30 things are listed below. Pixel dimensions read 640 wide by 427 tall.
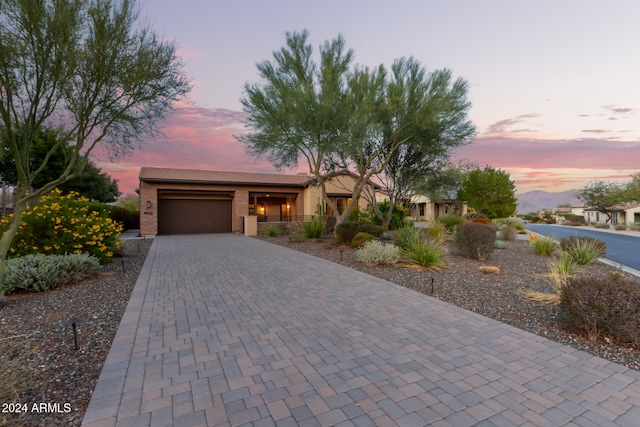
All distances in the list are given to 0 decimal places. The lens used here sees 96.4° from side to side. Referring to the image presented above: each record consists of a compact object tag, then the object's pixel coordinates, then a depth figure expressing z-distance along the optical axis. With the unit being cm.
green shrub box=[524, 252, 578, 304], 505
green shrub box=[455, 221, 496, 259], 924
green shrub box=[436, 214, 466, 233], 1728
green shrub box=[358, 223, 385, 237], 1256
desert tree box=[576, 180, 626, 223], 3578
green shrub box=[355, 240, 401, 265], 845
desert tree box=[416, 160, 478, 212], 1601
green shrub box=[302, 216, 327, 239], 1548
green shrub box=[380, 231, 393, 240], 1289
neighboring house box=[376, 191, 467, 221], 3900
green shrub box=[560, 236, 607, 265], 895
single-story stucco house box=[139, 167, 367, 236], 1842
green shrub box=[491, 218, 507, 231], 2004
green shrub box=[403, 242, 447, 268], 801
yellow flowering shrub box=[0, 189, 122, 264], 713
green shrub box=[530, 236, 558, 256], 1052
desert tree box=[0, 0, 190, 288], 527
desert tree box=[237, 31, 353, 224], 1138
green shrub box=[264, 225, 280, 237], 1812
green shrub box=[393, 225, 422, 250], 915
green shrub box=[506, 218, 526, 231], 2352
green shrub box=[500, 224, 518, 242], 1512
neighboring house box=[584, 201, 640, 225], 3700
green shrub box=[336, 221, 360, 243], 1230
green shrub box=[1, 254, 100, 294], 564
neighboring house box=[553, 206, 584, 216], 5881
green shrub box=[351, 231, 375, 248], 1123
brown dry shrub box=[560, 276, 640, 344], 354
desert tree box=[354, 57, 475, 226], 1145
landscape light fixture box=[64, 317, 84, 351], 346
